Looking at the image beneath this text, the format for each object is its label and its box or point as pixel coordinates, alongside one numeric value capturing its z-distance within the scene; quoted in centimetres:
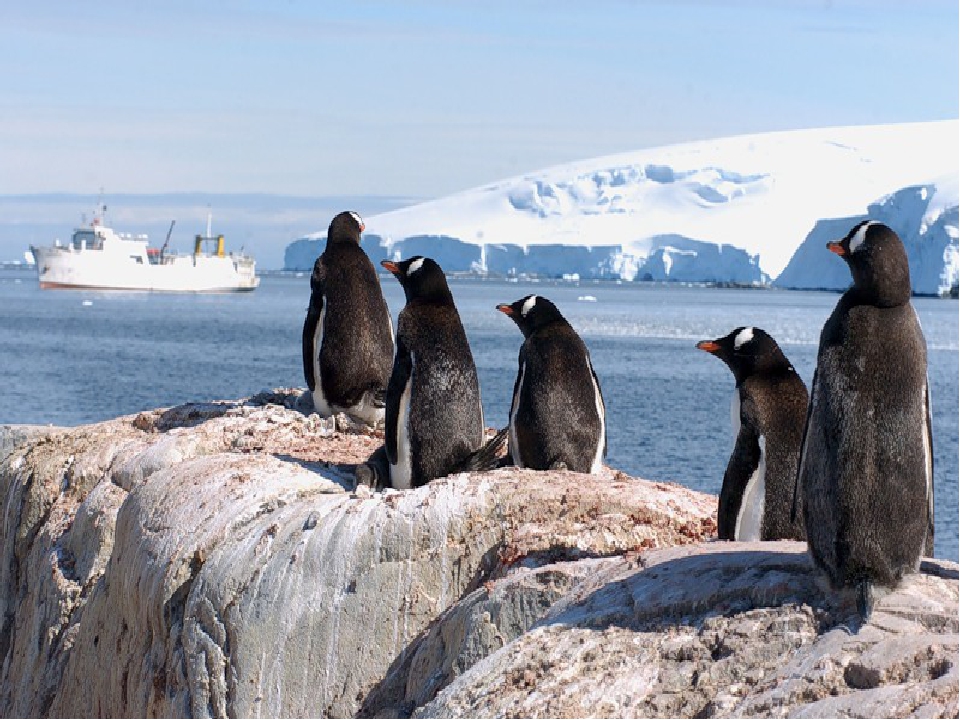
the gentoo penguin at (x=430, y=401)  1307
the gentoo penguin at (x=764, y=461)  1094
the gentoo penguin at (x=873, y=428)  798
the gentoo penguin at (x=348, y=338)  1596
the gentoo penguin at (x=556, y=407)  1265
